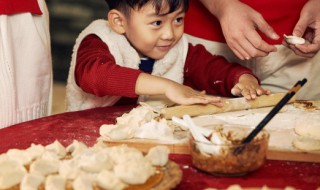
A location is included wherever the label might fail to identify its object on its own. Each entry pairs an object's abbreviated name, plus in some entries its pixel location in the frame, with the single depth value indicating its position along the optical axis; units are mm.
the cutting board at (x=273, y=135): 1474
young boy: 1796
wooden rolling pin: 1685
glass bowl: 1351
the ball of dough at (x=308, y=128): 1550
